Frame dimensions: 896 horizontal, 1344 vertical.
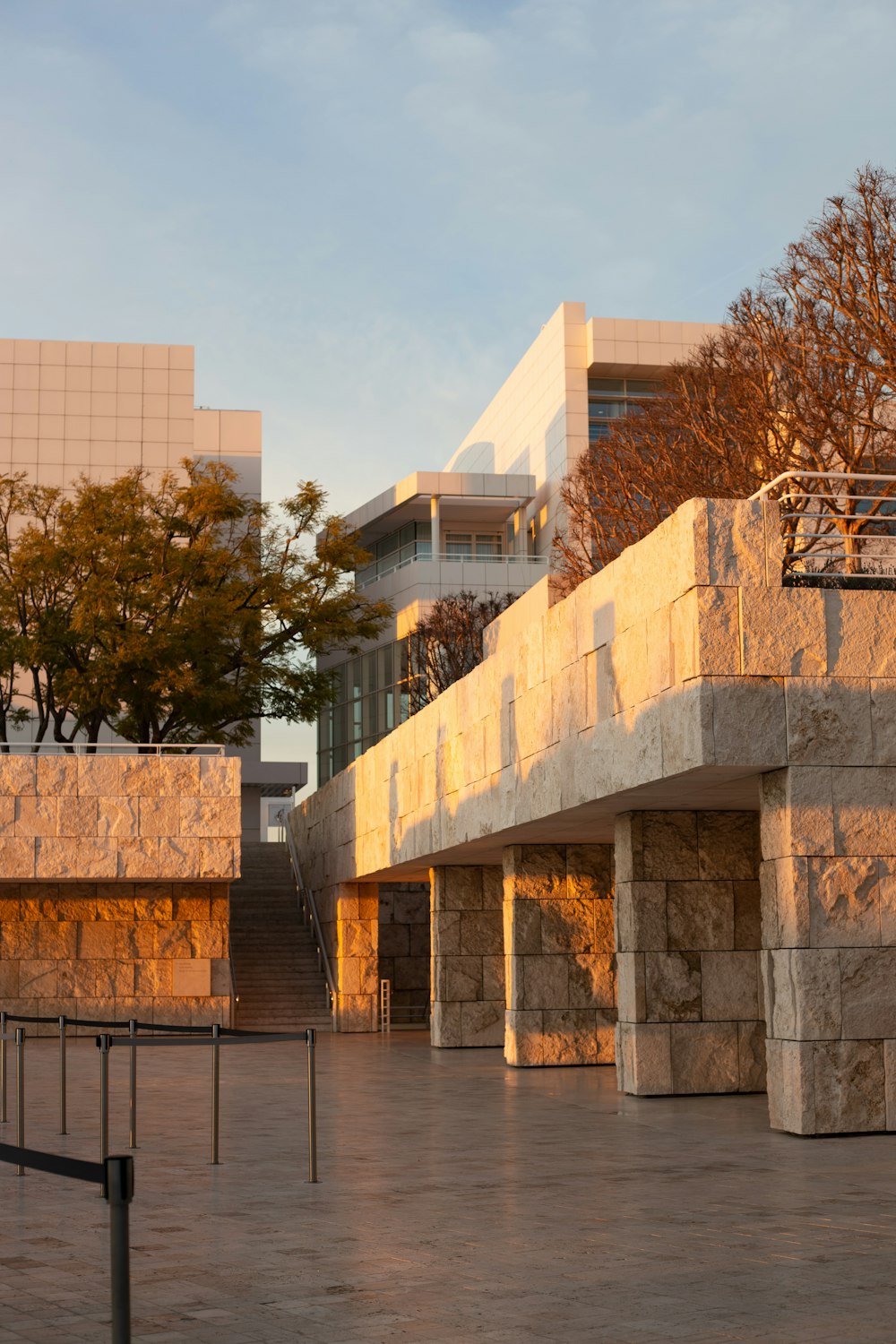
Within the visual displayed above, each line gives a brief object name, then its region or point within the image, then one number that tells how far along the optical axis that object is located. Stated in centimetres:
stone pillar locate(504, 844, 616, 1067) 2150
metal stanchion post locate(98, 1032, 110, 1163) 1086
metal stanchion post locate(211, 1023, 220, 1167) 1126
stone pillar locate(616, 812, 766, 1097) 1652
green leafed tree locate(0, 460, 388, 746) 3831
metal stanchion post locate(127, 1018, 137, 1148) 1225
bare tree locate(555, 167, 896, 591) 2419
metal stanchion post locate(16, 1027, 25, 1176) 1190
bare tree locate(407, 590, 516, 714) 4381
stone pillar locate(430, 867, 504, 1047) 2609
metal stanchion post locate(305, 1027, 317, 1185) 1049
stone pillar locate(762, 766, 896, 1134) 1284
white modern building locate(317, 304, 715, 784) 5453
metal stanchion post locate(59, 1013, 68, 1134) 1353
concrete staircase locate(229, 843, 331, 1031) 3241
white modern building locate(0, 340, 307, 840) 5809
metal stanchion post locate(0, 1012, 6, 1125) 1322
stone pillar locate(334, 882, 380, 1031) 3200
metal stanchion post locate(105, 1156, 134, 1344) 470
